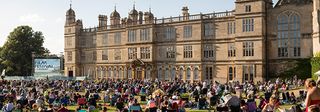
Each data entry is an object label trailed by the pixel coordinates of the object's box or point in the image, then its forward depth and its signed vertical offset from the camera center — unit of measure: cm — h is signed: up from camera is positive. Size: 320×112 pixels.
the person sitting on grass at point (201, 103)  2944 -283
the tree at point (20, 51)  9194 +220
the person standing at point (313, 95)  1115 -87
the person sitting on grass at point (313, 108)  876 -96
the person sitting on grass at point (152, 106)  2389 -248
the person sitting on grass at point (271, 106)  1722 -179
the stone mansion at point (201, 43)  5234 +253
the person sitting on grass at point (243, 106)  2173 -230
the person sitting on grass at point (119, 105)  2720 -275
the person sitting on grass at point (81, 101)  3014 -277
